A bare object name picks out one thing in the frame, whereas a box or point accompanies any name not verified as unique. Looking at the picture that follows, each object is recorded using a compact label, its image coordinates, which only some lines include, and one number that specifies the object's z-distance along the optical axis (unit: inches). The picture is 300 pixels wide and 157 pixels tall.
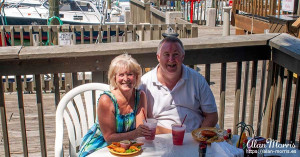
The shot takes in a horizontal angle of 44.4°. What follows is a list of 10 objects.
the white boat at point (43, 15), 674.8
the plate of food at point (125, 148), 79.6
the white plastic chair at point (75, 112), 100.9
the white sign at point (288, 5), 273.7
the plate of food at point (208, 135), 85.7
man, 104.9
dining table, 81.2
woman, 96.3
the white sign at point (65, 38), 253.1
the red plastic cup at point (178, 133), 84.4
